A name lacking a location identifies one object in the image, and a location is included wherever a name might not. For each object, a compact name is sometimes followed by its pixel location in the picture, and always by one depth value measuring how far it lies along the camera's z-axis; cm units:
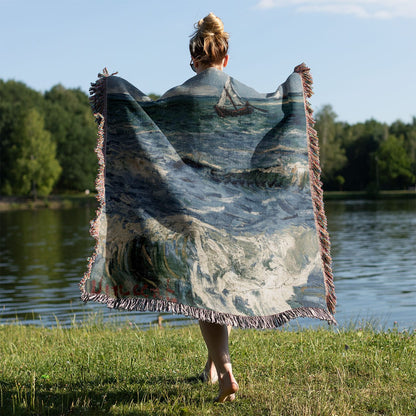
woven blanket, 380
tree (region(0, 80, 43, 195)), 6281
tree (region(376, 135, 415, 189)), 8581
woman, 372
